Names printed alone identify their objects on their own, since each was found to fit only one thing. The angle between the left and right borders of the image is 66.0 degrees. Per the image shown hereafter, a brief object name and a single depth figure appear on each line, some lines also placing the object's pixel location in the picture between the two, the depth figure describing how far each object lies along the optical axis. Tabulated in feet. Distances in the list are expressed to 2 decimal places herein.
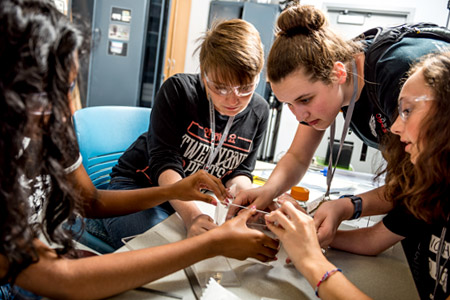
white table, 2.63
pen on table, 2.46
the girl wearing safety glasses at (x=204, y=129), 4.19
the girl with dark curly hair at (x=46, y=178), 1.92
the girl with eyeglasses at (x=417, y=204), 2.43
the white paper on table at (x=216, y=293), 2.42
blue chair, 5.15
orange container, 4.21
